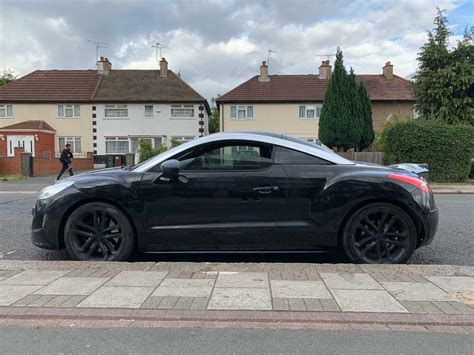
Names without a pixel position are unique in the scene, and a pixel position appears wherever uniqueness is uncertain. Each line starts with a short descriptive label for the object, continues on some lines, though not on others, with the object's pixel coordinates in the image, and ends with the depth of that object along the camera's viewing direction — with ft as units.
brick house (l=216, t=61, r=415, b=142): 115.24
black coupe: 16.88
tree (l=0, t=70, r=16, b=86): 205.67
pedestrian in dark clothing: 70.33
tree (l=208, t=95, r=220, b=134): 202.43
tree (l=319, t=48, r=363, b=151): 76.89
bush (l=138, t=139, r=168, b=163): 82.07
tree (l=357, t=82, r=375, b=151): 80.59
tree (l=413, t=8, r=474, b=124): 75.77
